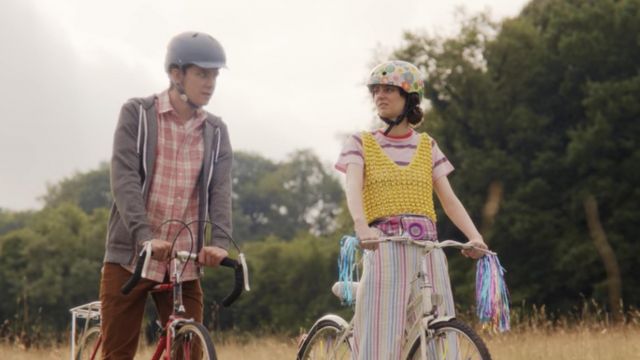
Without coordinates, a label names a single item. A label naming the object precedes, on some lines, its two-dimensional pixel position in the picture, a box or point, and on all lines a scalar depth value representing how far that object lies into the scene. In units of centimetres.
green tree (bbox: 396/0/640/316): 3091
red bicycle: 436
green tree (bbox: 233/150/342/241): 7519
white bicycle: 439
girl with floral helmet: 497
